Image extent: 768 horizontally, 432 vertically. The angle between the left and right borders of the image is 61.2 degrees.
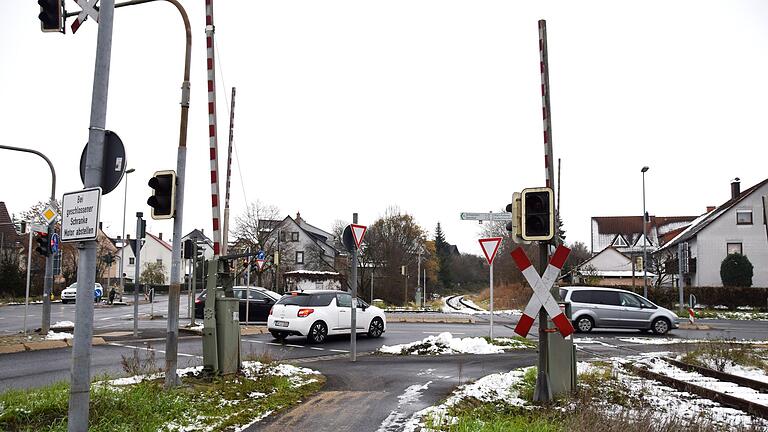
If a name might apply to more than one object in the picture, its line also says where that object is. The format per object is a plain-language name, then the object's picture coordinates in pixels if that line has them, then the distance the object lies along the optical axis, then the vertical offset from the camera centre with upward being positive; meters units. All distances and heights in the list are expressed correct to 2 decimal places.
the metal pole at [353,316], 13.70 -0.90
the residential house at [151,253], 102.25 +3.18
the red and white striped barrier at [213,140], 9.95 +2.05
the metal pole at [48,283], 18.33 -0.31
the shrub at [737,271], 48.59 +0.33
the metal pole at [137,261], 17.55 +0.34
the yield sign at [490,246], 17.62 +0.77
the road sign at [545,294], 8.14 -0.25
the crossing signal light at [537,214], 7.99 +0.75
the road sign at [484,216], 15.12 +1.39
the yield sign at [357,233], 13.99 +0.88
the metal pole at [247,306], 22.25 -1.14
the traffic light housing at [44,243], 18.19 +0.82
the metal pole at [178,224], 8.66 +0.67
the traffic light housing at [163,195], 8.33 +1.00
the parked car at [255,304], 25.55 -1.21
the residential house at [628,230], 81.00 +5.74
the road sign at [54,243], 18.30 +0.83
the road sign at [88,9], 6.61 +2.71
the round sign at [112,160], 5.88 +1.02
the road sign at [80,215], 5.58 +0.50
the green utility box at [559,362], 8.49 -1.14
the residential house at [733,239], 53.47 +3.04
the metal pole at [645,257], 36.22 +0.99
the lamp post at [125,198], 35.19 +4.35
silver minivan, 23.25 -1.36
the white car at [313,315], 17.84 -1.16
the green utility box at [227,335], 9.66 -0.93
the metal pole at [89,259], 5.53 +0.12
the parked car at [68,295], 49.91 -1.76
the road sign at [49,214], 18.11 +1.62
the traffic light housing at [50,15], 7.12 +2.82
